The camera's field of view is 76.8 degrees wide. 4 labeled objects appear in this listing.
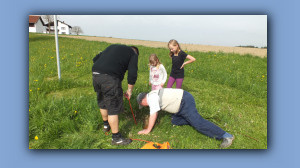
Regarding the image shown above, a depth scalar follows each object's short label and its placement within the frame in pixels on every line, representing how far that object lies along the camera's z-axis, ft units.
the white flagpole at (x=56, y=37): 12.30
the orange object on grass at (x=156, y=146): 8.42
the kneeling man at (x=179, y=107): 8.90
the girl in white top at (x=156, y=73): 12.54
